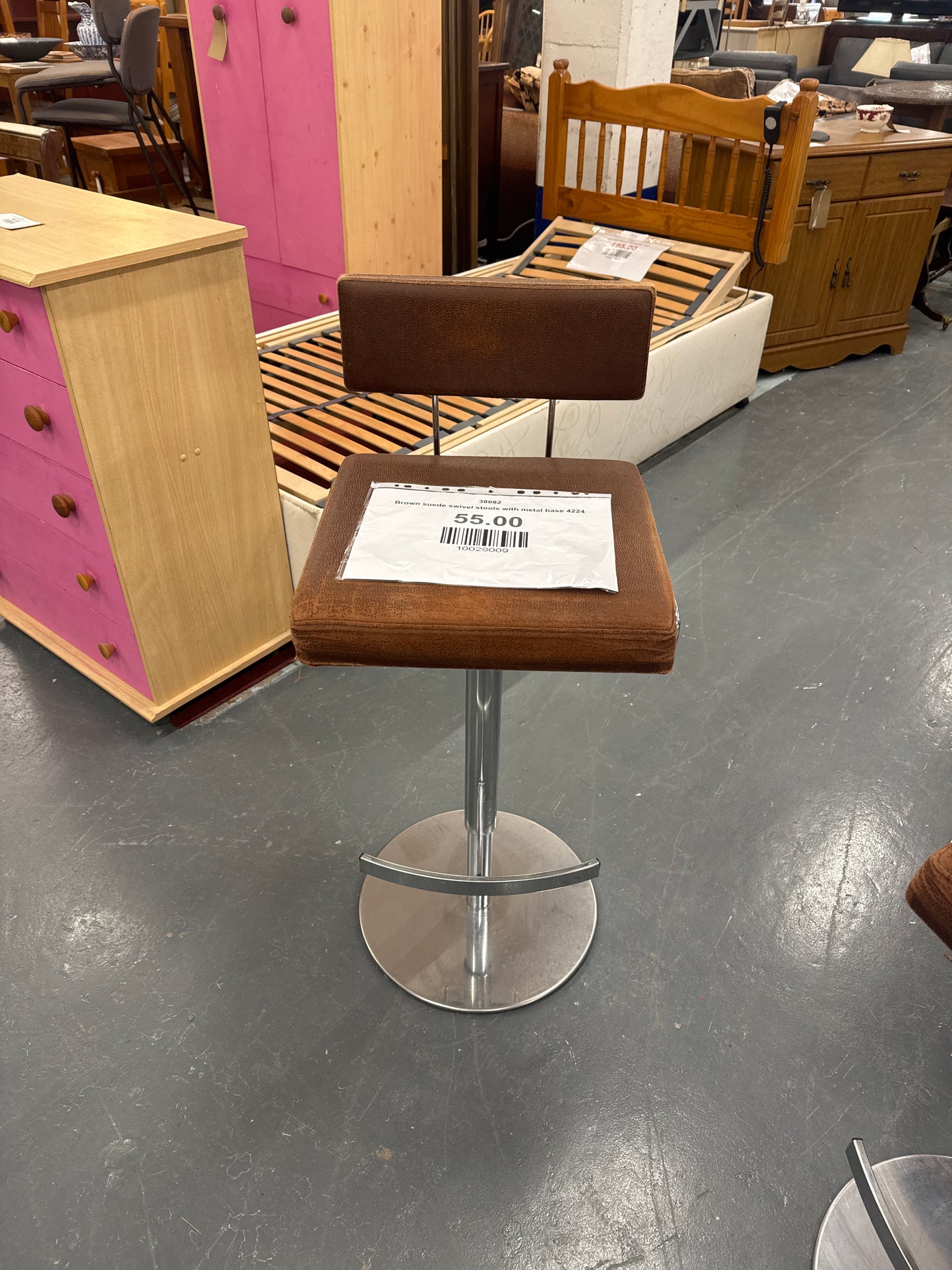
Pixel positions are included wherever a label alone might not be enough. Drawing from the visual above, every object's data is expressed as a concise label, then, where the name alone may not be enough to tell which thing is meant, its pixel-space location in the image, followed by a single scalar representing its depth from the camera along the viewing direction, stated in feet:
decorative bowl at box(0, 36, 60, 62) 18.11
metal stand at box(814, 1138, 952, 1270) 3.69
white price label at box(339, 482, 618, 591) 3.61
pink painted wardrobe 9.39
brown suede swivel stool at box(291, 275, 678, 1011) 3.41
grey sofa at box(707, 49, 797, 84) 20.12
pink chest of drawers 4.97
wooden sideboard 11.11
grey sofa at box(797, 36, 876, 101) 25.23
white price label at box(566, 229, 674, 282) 10.41
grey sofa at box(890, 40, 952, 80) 20.85
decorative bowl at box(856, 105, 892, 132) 11.84
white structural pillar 11.22
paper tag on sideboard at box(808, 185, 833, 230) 11.00
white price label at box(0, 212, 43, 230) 5.28
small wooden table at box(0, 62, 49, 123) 16.29
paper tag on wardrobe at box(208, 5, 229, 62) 9.92
